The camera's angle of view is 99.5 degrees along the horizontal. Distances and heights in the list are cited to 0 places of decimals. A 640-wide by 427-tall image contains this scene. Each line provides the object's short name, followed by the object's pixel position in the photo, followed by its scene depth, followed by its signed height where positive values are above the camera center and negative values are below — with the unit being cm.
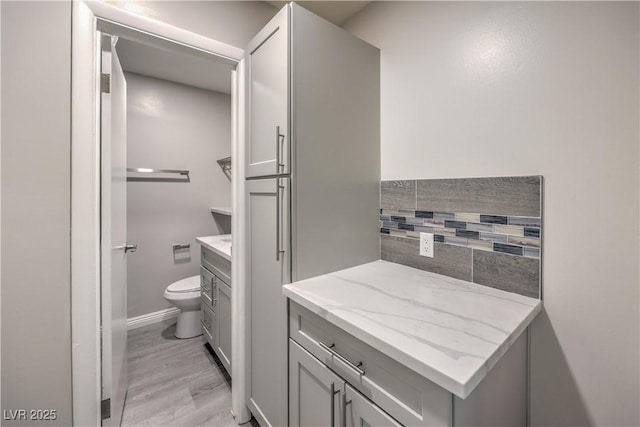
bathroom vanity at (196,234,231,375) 185 -64
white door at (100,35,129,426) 126 -13
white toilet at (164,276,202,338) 236 -82
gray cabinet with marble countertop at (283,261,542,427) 69 -40
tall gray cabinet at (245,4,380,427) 125 +22
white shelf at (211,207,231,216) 270 +0
